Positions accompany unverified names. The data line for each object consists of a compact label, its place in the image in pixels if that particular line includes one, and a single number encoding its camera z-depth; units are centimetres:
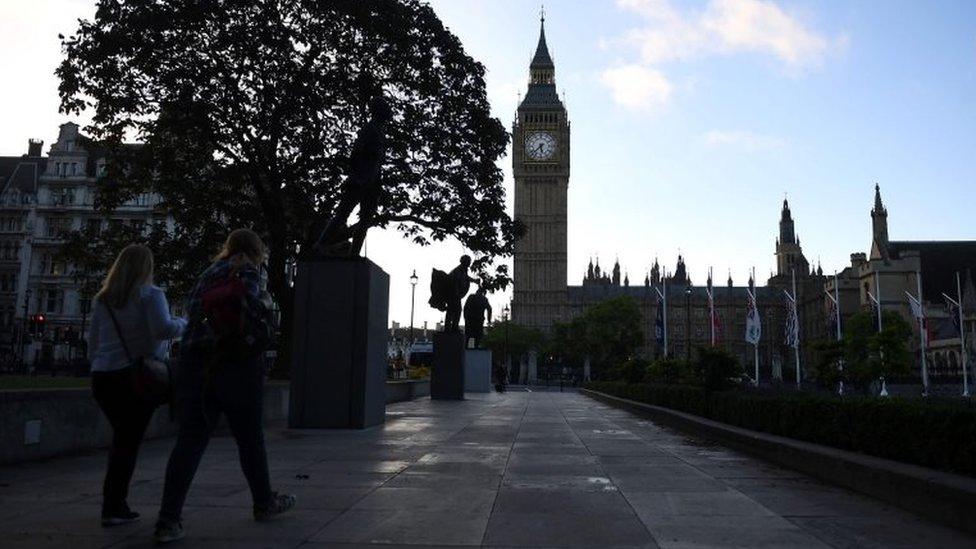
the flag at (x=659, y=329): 4457
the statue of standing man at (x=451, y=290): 2458
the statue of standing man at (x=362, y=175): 1167
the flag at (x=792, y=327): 4831
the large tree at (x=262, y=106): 1980
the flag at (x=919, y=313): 5000
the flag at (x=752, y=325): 4400
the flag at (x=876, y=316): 5576
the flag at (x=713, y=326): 4684
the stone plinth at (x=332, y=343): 1123
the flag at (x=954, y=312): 5741
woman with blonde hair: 472
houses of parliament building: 9588
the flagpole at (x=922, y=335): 4912
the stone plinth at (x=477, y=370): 3178
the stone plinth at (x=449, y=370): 2452
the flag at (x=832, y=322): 5559
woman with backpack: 444
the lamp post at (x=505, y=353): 11184
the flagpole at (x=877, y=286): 8244
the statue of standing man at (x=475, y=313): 2917
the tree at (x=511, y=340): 11188
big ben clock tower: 13488
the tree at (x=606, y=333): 10006
